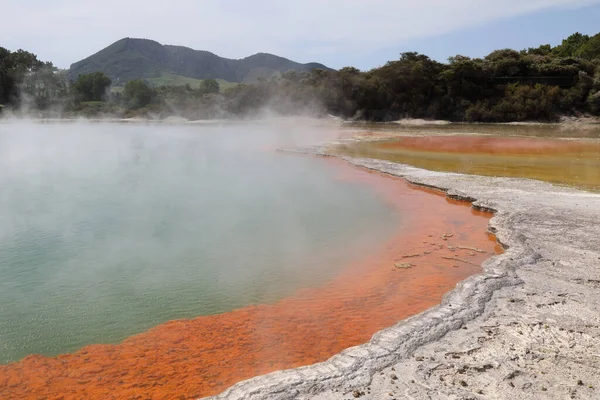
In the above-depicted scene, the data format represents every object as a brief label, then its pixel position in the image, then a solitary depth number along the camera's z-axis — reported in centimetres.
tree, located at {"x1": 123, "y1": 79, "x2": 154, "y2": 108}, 5796
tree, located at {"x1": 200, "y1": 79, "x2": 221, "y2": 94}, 6130
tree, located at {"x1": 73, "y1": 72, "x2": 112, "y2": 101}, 6265
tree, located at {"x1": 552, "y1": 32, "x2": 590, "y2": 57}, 5396
